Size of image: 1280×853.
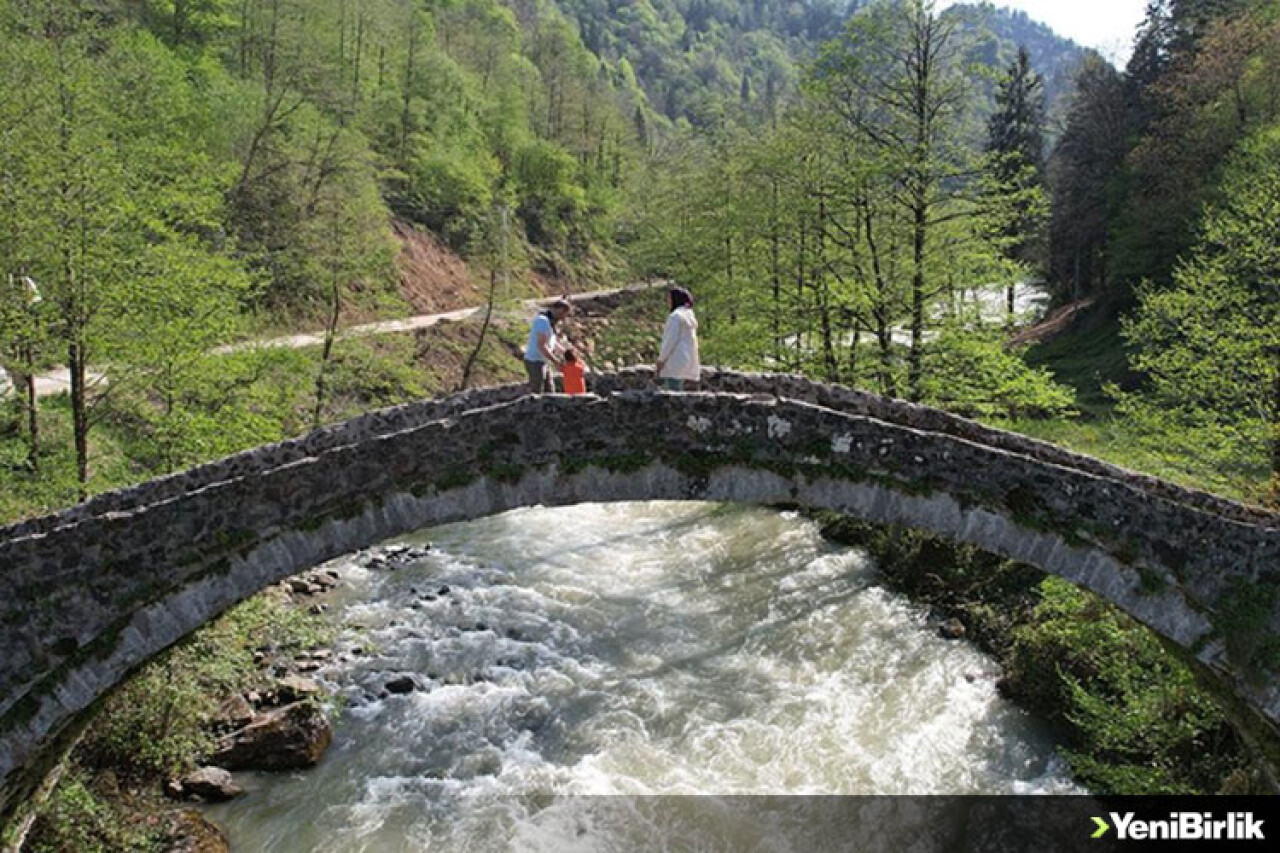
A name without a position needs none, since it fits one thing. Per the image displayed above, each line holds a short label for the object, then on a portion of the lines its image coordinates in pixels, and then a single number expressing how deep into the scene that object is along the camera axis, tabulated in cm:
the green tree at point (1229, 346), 1238
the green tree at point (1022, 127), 4603
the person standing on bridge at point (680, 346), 941
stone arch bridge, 752
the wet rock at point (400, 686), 1455
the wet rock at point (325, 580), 1895
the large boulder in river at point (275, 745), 1213
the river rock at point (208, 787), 1134
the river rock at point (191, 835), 1012
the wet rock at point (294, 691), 1385
